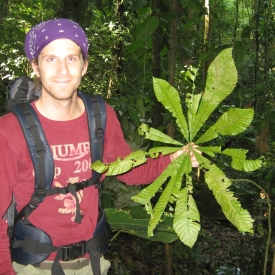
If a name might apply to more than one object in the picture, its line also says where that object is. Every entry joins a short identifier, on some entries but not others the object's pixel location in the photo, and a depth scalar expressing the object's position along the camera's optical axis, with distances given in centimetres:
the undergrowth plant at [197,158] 101
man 125
